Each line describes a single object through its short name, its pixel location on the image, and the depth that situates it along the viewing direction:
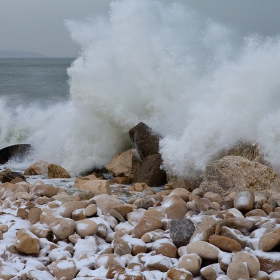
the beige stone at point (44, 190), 8.49
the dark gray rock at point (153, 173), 11.61
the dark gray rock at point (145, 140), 12.19
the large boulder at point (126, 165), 12.55
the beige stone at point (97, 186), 9.56
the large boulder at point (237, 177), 9.18
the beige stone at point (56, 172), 12.93
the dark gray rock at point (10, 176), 11.35
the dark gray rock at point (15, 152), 16.00
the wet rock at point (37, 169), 13.83
